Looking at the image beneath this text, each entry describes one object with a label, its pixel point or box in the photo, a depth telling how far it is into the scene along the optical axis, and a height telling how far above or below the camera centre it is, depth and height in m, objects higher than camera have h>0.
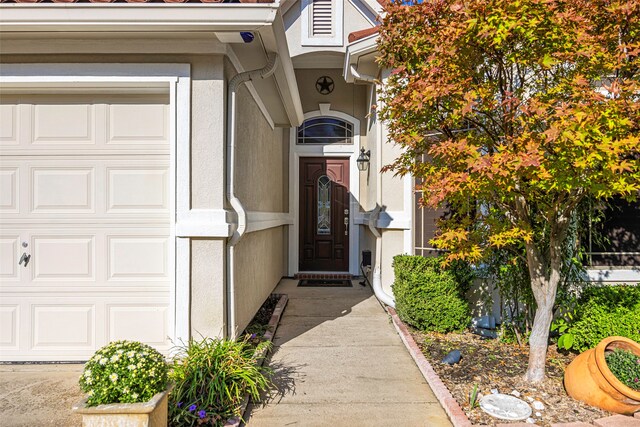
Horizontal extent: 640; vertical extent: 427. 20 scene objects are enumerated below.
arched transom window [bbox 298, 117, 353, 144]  8.09 +1.81
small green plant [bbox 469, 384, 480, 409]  2.78 -1.37
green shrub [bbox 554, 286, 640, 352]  3.51 -0.98
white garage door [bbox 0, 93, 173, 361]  3.51 -0.13
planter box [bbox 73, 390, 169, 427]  2.18 -1.16
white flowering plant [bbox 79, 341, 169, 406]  2.25 -0.98
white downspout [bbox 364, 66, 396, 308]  5.38 -0.12
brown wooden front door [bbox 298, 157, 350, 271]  8.08 +0.03
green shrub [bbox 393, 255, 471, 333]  4.26 -0.97
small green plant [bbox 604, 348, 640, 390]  2.77 -1.14
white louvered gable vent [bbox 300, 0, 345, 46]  7.59 +3.92
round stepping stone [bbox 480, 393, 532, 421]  2.67 -1.41
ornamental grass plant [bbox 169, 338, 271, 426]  2.62 -1.26
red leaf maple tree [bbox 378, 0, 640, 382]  2.45 +0.78
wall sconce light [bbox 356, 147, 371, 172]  7.03 +1.03
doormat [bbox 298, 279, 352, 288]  7.10 -1.31
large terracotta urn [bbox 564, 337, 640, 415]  2.67 -1.24
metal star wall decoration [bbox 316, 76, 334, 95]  8.04 +2.78
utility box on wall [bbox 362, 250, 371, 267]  7.04 -0.82
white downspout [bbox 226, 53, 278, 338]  3.54 +0.21
